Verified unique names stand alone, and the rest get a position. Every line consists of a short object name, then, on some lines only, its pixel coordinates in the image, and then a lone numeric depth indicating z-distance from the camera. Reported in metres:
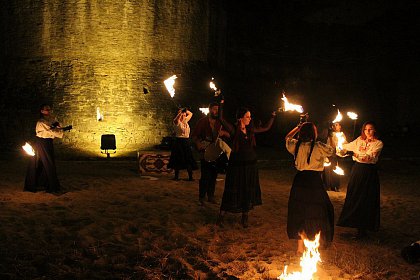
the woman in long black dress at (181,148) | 9.41
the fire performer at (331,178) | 9.27
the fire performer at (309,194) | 4.92
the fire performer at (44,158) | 7.92
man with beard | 7.38
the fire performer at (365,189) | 5.82
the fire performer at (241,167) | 5.96
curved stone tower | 15.53
